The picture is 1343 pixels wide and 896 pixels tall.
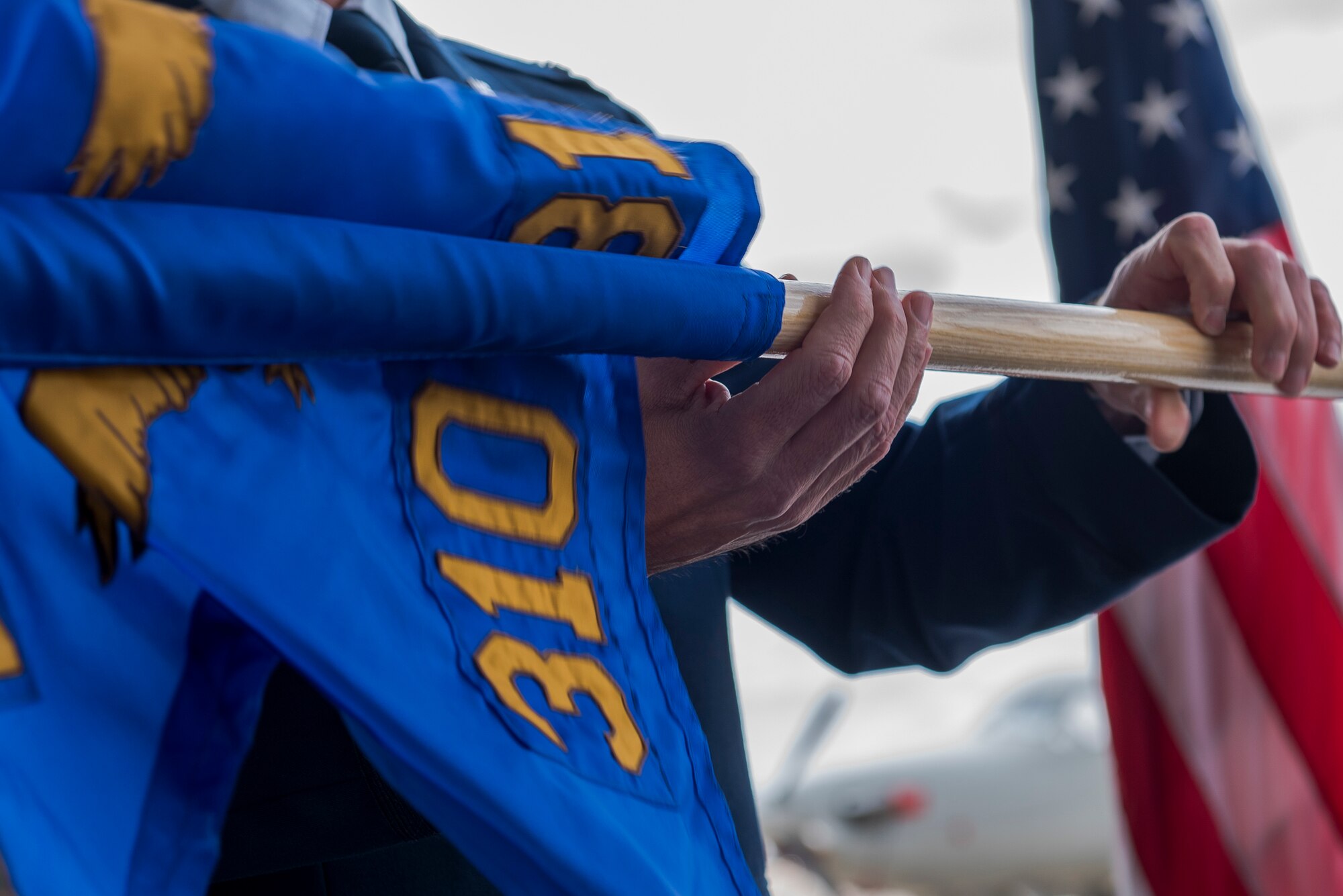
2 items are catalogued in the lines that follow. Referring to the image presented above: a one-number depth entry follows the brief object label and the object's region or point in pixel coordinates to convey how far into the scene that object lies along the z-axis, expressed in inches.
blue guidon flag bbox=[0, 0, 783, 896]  35.8
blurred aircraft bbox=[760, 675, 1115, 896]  254.6
